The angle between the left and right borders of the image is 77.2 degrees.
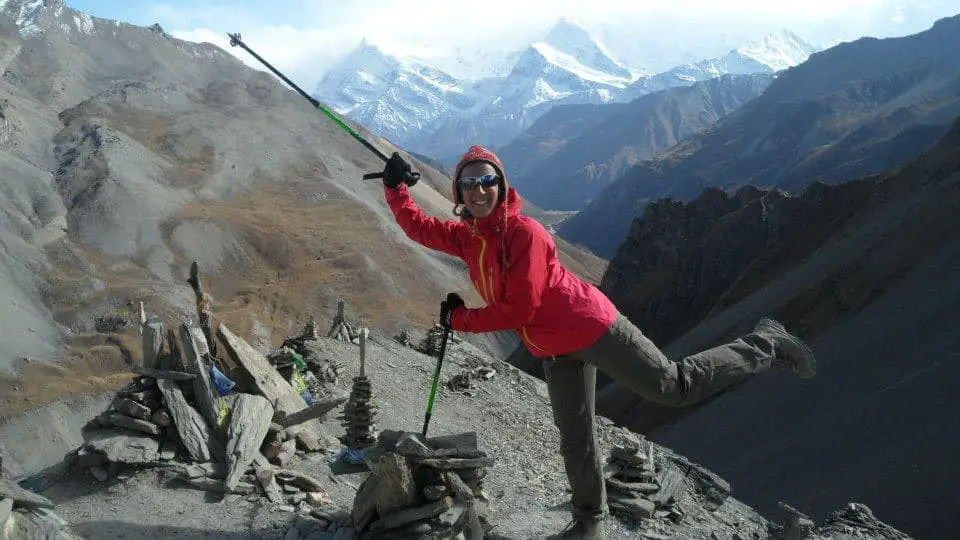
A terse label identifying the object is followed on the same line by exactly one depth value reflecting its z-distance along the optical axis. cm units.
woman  507
